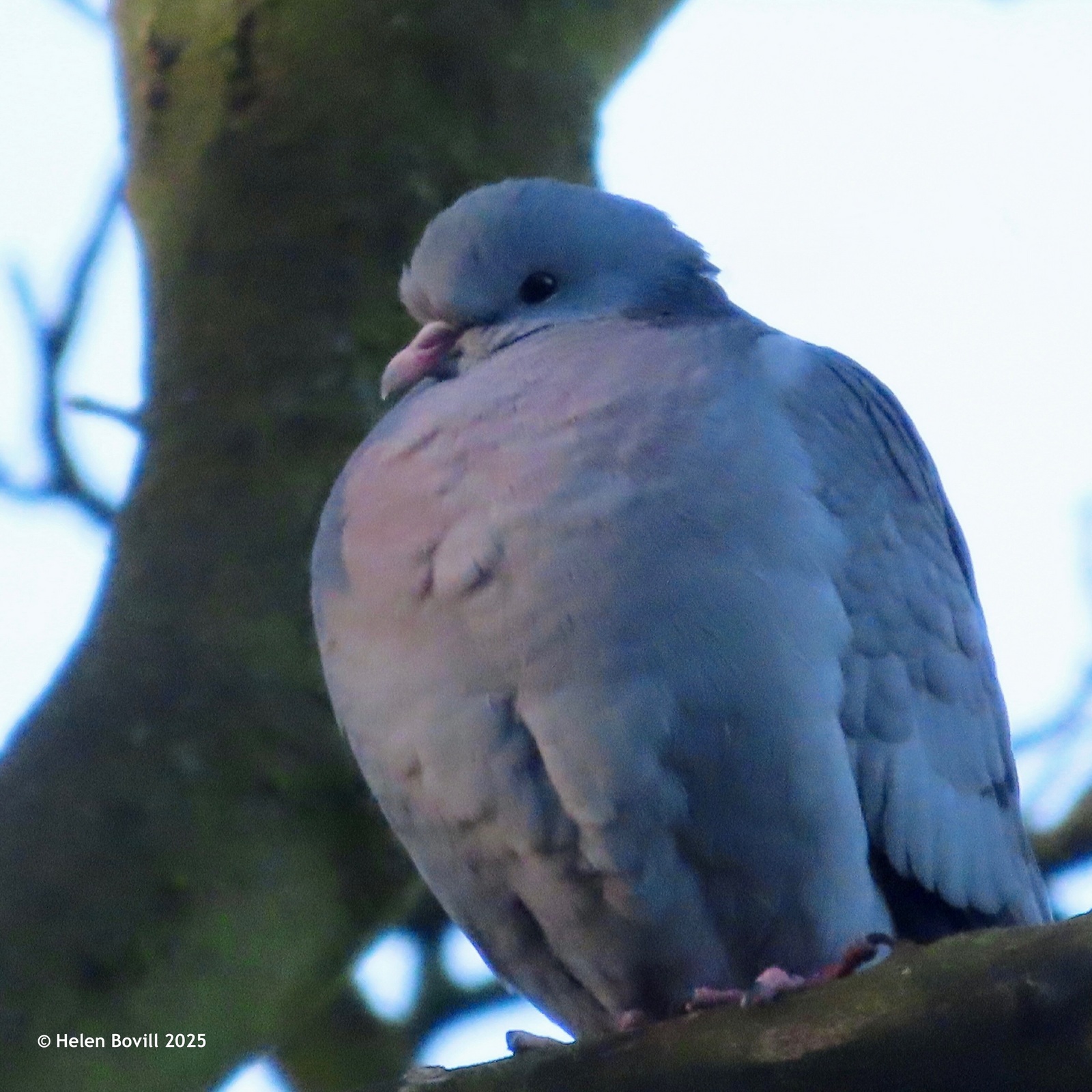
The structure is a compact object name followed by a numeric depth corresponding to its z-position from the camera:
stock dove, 5.60
